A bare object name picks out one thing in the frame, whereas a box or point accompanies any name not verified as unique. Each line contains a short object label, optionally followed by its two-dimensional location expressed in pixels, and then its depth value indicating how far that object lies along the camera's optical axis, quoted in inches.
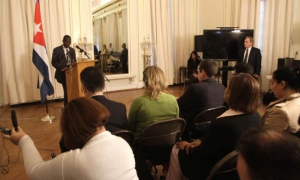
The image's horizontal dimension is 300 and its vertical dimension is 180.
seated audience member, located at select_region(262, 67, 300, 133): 70.0
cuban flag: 165.9
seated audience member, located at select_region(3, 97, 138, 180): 41.3
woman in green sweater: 84.2
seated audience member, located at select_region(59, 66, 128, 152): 76.6
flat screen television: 257.8
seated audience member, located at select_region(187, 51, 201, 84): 286.5
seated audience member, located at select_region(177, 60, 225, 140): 99.8
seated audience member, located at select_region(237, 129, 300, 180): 26.7
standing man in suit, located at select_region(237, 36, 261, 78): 226.4
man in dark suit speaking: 192.2
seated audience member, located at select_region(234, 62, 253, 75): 127.5
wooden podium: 174.1
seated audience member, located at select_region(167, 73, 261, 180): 61.1
